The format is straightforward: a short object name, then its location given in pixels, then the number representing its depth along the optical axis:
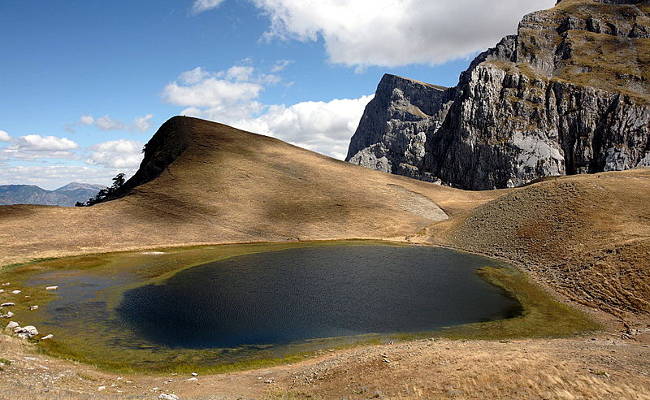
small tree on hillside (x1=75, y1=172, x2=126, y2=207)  173.27
